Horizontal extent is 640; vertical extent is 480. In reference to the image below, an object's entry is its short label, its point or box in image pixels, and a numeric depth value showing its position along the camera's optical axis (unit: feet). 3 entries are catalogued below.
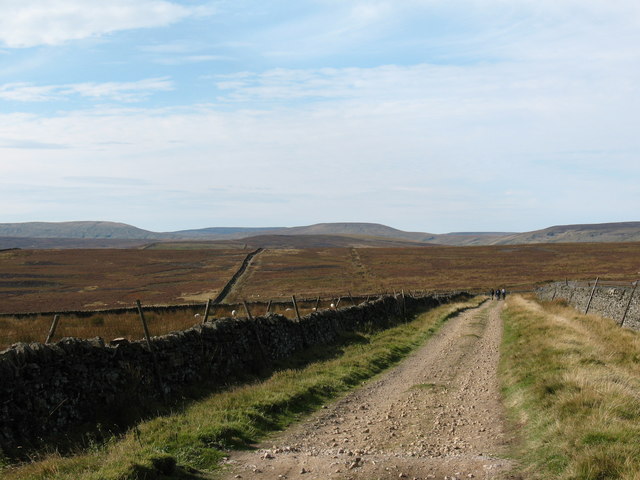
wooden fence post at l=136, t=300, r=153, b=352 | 40.96
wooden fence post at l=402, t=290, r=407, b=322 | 115.79
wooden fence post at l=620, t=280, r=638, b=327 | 90.99
